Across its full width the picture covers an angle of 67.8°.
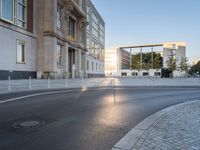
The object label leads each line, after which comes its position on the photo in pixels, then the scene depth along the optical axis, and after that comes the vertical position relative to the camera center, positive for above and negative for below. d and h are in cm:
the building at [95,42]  4993 +1241
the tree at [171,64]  5971 +439
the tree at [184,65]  6467 +432
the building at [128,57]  7935 +1060
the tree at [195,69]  8292 +338
